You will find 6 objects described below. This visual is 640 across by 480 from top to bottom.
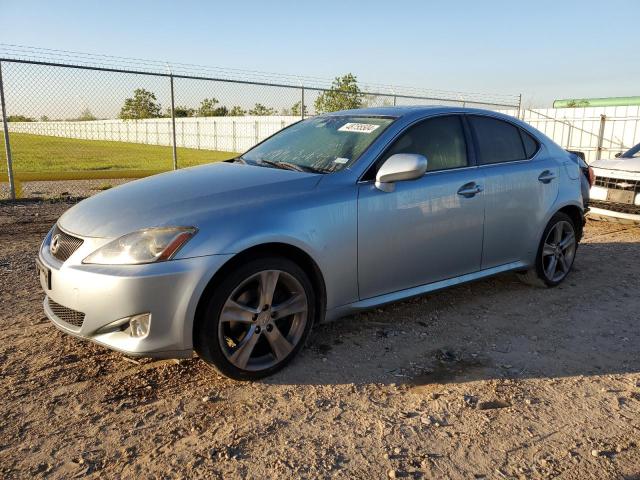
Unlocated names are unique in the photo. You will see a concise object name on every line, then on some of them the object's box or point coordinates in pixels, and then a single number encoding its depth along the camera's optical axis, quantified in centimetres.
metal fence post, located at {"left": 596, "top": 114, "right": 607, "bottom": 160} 1644
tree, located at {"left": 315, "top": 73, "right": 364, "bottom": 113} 1658
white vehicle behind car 719
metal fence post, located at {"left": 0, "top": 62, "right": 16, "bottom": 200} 812
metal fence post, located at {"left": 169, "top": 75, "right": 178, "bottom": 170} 1000
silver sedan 274
